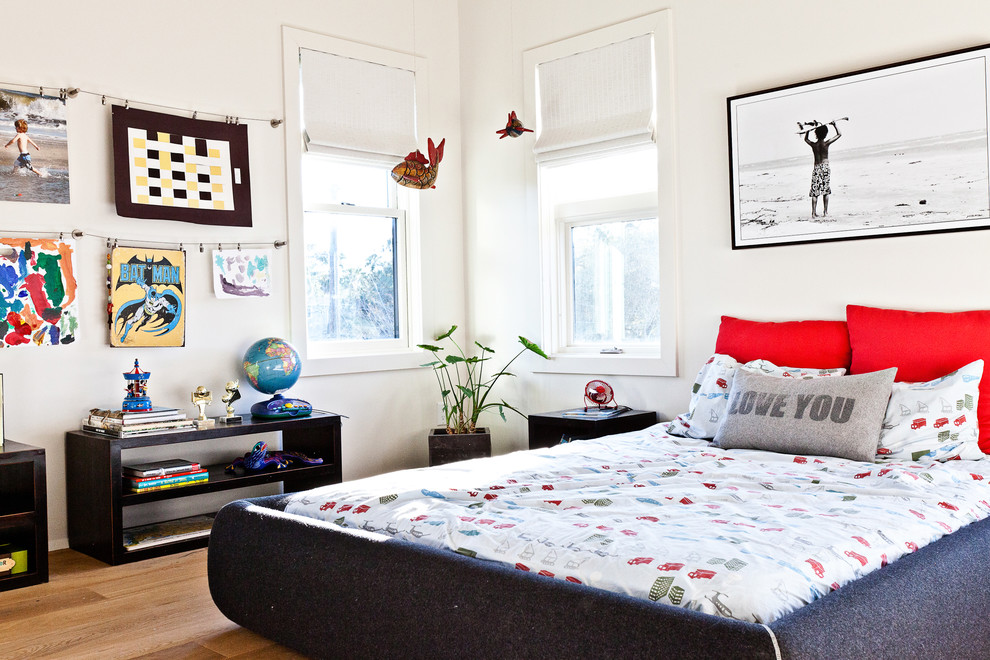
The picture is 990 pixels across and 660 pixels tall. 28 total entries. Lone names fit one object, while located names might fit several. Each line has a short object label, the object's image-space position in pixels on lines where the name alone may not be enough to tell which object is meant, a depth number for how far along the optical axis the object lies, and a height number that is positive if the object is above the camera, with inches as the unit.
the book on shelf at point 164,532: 133.9 -30.9
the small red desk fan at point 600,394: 165.3 -12.4
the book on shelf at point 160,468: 134.5 -20.2
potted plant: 171.6 -14.4
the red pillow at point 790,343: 131.3 -2.9
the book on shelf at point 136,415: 133.0 -11.6
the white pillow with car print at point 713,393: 129.0 -10.3
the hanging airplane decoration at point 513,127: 165.8 +39.2
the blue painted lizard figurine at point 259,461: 146.2 -21.1
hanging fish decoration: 164.2 +31.6
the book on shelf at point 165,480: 132.6 -21.9
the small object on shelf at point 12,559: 119.7 -30.0
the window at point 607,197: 160.1 +26.2
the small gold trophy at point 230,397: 149.1 -10.2
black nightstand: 151.4 -17.3
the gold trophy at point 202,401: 141.6 -10.4
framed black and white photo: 125.0 +26.2
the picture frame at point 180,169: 144.6 +30.0
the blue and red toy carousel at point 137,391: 136.6 -8.0
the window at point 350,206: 167.9 +26.7
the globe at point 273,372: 152.7 -6.1
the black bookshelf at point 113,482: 129.0 -23.2
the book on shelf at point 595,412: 155.4 -15.4
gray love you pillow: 109.7 -12.1
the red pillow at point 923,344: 117.3 -3.2
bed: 61.2 -18.8
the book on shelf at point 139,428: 131.8 -13.7
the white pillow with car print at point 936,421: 108.0 -12.8
